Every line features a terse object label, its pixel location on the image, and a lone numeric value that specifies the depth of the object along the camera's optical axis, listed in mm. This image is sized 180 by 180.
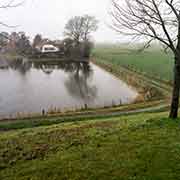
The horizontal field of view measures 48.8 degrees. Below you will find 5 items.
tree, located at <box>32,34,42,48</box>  89312
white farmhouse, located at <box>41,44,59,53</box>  76394
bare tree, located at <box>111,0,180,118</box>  7453
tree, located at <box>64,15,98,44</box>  71250
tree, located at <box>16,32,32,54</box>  80788
